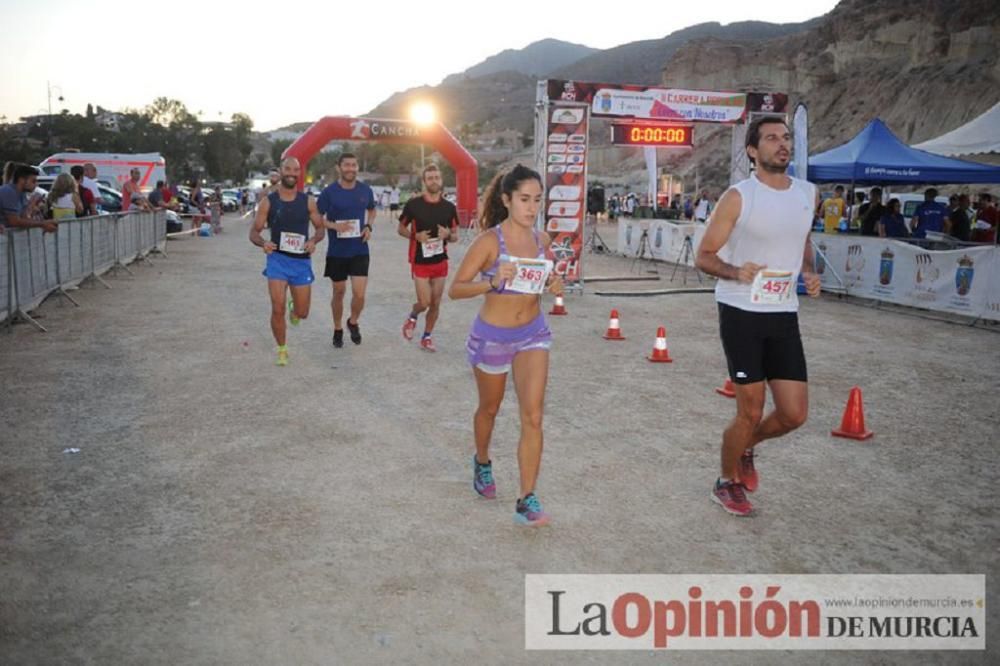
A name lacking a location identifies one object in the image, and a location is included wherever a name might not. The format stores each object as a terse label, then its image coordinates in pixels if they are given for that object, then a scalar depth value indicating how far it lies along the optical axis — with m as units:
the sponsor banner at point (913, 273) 11.35
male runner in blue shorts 7.53
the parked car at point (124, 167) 32.75
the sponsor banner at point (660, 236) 19.51
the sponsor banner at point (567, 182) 14.17
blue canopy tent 16.16
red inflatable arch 25.66
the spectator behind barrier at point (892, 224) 15.91
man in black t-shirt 8.59
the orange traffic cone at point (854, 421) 5.79
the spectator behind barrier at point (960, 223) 16.02
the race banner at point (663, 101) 14.19
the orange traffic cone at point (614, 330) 9.63
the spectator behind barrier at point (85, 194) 15.34
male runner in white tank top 4.03
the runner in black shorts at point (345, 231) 8.53
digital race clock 15.27
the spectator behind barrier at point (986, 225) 16.94
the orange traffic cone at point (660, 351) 8.33
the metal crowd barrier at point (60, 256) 9.30
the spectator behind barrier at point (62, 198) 12.85
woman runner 3.98
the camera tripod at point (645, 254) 20.03
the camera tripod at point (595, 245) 24.20
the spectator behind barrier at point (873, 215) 16.05
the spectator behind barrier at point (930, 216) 16.34
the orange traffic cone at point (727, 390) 6.96
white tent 15.54
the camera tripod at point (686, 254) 17.94
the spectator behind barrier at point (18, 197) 9.66
